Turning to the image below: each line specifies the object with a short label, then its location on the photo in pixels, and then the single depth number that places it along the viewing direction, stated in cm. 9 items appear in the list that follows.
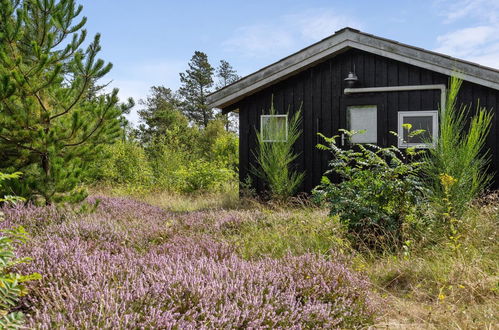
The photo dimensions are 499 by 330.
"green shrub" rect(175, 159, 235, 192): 1247
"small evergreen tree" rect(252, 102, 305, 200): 936
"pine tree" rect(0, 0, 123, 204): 604
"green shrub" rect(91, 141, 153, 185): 1420
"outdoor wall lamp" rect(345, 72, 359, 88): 941
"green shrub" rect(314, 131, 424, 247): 479
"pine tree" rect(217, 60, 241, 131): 4203
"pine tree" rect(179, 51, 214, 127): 3988
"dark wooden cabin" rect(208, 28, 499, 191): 877
